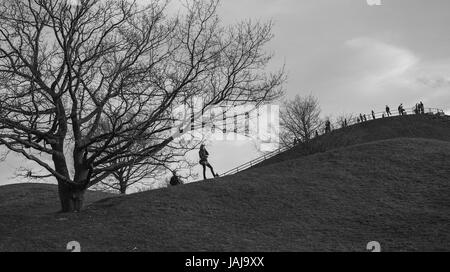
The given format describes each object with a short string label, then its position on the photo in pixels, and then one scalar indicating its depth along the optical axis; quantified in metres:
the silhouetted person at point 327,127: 53.98
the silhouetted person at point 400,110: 60.79
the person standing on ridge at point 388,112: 61.36
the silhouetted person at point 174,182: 27.96
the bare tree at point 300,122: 58.09
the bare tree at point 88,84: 19.08
